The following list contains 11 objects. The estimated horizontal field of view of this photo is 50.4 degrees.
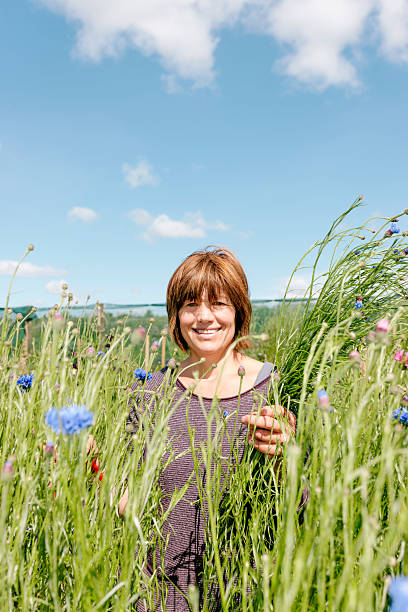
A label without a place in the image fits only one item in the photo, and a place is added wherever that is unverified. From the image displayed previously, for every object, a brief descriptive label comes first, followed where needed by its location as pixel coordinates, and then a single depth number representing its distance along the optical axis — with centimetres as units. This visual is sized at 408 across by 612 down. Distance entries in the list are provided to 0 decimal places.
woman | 166
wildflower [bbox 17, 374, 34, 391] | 176
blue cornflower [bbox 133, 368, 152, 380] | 175
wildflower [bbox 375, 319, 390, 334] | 83
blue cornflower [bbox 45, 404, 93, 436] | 72
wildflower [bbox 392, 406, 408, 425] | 108
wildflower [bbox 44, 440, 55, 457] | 81
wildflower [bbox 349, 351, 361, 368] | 79
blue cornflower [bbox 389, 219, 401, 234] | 162
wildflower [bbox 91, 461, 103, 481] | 127
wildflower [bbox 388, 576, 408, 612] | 56
